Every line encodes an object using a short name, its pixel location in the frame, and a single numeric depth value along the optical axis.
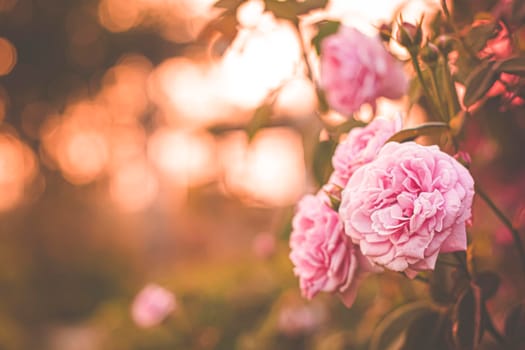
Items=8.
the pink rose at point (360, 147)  0.72
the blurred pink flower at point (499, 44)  0.84
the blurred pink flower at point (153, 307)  1.25
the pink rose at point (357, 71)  0.87
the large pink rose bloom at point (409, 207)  0.67
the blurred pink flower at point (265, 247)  1.53
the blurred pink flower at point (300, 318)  1.30
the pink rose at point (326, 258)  0.73
